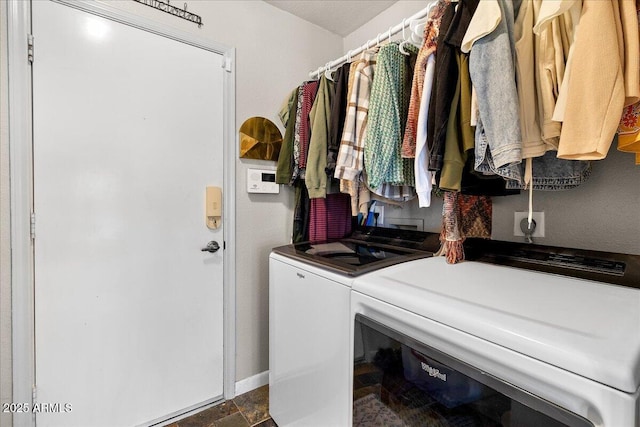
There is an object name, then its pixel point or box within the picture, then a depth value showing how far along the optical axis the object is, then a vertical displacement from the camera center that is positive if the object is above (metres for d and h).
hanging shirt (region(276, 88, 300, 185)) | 1.77 +0.33
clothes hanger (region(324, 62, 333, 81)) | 1.66 +0.81
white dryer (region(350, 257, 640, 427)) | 0.47 -0.25
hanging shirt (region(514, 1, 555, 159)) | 0.82 +0.36
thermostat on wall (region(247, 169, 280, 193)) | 1.81 +0.17
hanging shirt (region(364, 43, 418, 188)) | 1.21 +0.37
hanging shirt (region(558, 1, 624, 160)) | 0.65 +0.30
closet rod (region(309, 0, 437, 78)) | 1.22 +0.86
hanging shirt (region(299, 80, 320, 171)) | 1.64 +0.52
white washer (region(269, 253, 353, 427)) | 1.03 -0.59
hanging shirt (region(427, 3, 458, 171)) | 0.95 +0.42
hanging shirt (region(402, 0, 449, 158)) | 1.04 +0.53
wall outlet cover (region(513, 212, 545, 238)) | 1.17 -0.05
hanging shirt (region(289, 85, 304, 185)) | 1.67 +0.41
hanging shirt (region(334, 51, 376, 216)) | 1.31 +0.40
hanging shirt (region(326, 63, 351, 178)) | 1.40 +0.48
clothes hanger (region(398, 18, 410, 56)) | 1.26 +0.73
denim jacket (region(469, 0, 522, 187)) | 0.78 +0.33
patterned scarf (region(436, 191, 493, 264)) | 1.13 -0.05
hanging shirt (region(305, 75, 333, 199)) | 1.49 +0.32
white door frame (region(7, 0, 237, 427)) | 1.18 +0.03
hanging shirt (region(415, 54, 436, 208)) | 1.03 +0.26
